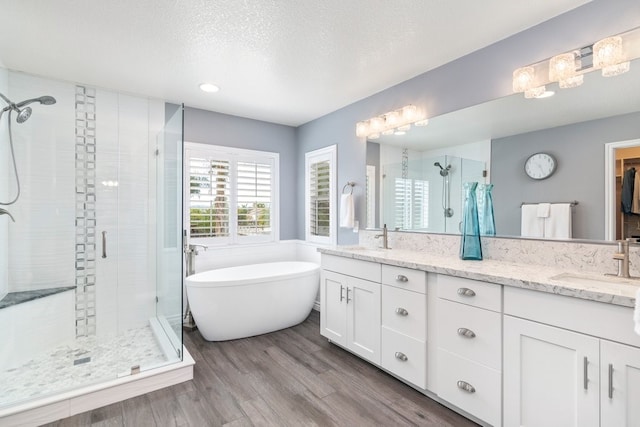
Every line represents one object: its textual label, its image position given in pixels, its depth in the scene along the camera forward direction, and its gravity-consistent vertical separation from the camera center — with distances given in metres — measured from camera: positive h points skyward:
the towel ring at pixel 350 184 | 3.30 +0.33
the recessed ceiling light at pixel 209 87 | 2.82 +1.21
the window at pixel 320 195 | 3.59 +0.24
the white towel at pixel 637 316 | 1.05 -0.36
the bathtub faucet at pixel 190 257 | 3.32 -0.50
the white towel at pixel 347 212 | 3.21 +0.02
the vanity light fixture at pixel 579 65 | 1.57 +0.86
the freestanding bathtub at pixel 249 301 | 2.75 -0.87
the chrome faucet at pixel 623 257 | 1.53 -0.22
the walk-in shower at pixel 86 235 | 2.42 -0.21
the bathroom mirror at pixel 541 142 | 1.68 +0.49
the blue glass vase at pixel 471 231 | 2.10 -0.12
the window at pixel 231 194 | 3.47 +0.24
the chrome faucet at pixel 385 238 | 2.85 -0.23
